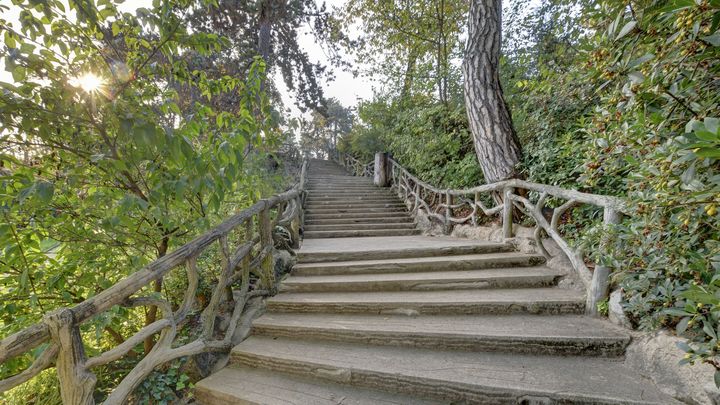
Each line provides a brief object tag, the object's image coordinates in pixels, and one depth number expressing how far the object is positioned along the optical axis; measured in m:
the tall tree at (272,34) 6.61
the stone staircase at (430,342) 1.56
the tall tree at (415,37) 6.80
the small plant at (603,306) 1.92
